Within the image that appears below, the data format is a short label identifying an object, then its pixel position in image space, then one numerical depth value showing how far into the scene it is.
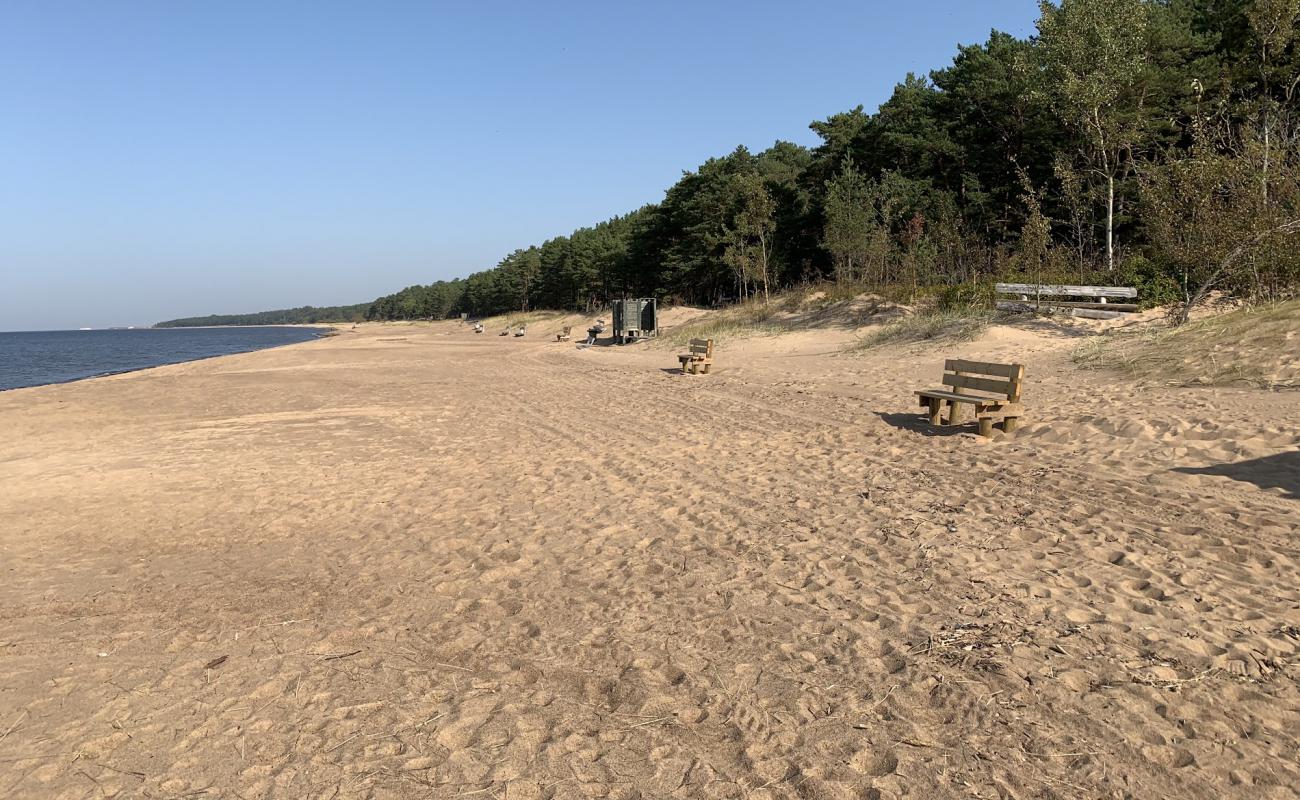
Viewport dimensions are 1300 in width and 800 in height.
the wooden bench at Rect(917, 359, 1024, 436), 8.23
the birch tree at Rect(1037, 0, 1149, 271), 22.59
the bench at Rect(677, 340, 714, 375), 16.92
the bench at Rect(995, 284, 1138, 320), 15.84
